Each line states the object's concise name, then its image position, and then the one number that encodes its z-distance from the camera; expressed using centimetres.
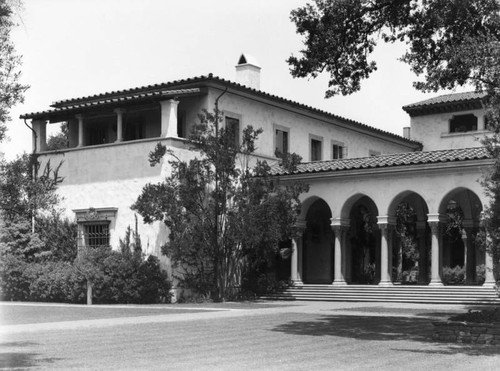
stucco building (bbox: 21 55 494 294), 2944
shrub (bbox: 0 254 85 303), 2794
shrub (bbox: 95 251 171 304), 2722
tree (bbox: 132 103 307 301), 2720
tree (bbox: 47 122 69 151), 5669
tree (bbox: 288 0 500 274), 1527
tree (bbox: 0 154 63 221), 3072
